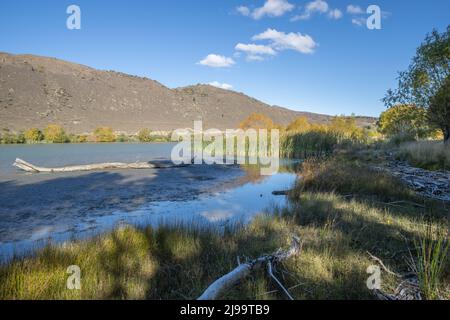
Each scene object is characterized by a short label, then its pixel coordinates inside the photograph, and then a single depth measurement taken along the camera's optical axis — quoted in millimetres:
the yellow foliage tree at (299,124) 34016
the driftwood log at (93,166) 11461
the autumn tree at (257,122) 32875
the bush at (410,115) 13459
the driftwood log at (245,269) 2473
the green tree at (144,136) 43344
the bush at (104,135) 37156
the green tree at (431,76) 12453
